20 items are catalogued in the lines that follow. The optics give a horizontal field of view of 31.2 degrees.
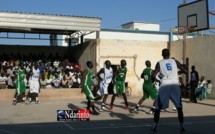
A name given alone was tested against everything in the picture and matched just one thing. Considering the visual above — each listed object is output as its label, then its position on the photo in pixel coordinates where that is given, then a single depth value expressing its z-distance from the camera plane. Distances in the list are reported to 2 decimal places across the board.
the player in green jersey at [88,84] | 12.45
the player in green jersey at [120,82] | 14.11
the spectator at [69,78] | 22.40
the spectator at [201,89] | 19.98
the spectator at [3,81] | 21.00
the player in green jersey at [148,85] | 13.12
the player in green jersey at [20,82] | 17.12
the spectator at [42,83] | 21.11
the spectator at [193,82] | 17.97
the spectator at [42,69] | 23.76
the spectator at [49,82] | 21.98
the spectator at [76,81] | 22.58
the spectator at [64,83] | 22.03
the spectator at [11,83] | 21.00
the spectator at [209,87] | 20.42
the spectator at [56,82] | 22.00
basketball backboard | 20.64
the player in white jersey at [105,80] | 14.06
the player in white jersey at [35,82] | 17.38
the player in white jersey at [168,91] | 8.78
